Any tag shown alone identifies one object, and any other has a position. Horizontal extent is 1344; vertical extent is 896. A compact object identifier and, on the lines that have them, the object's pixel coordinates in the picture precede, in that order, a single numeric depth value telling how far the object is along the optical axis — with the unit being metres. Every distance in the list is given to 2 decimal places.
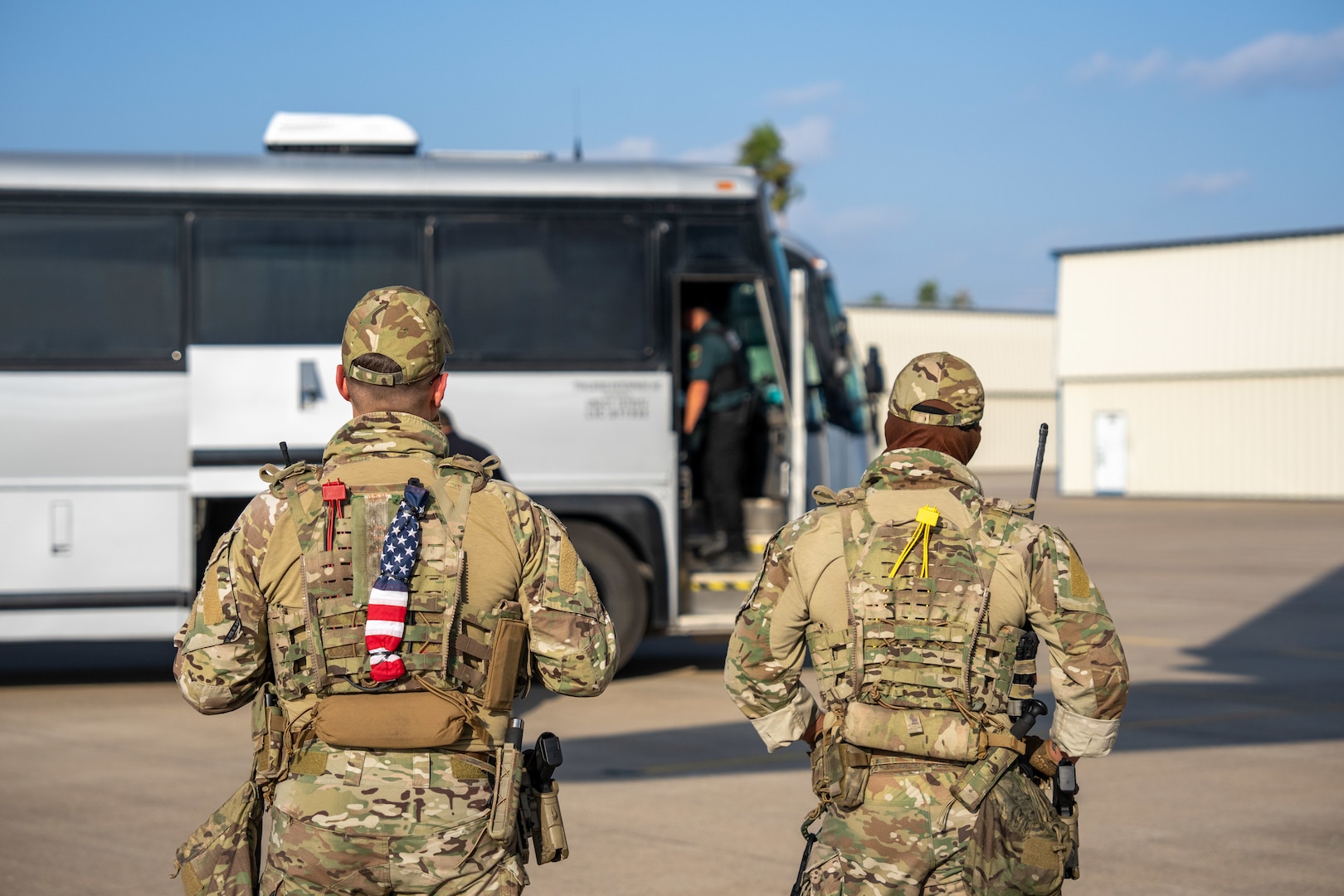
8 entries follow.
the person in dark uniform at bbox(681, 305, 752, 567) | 10.92
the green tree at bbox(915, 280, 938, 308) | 123.00
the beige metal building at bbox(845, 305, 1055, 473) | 63.34
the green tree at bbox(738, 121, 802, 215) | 63.22
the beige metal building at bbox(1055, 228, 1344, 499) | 39.69
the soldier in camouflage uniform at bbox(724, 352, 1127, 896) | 3.38
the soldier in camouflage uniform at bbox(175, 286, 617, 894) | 3.06
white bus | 10.29
